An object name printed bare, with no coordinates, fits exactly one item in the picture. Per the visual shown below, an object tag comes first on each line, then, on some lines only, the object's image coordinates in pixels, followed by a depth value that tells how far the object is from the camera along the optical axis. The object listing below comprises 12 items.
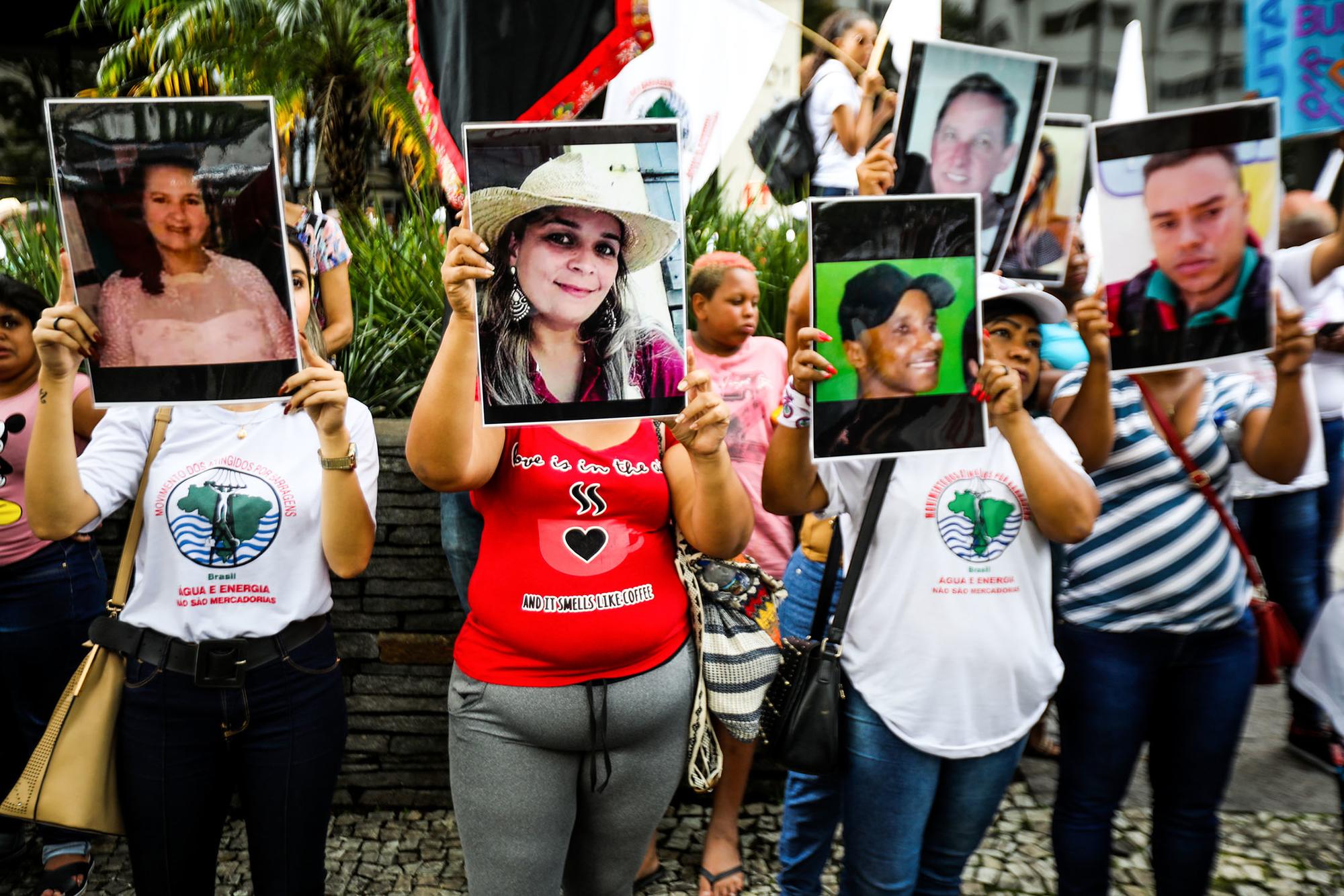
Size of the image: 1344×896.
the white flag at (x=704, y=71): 4.25
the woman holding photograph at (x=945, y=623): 2.18
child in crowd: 3.30
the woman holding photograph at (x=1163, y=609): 2.48
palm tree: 7.78
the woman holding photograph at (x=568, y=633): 1.97
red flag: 2.63
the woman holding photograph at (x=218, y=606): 2.15
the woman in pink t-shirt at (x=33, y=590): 3.04
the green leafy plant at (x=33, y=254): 4.54
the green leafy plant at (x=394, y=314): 4.23
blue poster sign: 2.51
